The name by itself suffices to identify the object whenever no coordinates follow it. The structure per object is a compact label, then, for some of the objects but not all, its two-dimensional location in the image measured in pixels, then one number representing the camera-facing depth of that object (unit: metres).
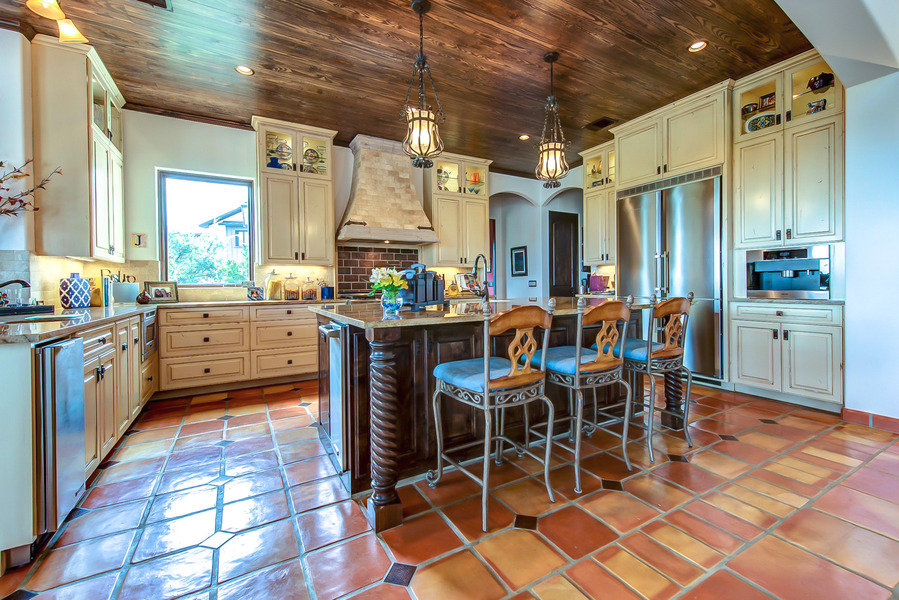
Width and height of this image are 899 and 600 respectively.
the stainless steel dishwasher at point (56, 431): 1.49
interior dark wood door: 6.66
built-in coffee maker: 3.06
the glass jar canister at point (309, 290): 4.58
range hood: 4.62
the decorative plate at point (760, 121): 3.38
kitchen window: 4.18
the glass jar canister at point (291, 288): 4.46
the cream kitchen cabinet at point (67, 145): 2.74
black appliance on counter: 2.25
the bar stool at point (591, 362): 1.90
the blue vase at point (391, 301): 1.98
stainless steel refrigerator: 3.65
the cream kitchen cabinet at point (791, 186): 3.01
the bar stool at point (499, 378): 1.61
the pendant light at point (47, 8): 1.61
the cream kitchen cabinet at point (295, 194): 4.27
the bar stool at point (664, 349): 2.26
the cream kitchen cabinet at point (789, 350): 2.99
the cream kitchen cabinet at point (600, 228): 4.92
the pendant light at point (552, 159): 3.01
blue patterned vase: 2.88
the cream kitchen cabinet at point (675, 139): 3.63
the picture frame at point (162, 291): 3.88
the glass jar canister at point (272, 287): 4.38
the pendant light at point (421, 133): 2.59
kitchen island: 1.67
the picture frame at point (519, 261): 6.95
